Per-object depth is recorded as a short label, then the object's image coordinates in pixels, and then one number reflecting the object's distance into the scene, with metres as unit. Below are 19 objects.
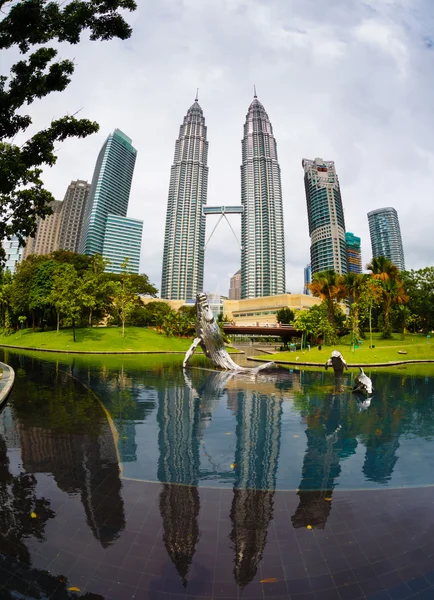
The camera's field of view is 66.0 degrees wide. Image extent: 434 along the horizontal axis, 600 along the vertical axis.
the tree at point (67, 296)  54.44
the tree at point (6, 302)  65.82
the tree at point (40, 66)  11.93
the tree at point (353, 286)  58.09
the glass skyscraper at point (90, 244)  198.00
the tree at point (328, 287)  61.38
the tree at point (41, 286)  59.72
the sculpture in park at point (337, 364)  22.17
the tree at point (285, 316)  121.12
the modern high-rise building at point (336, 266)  198.50
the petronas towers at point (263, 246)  192.15
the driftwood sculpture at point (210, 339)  29.44
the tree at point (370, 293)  53.05
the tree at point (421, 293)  65.19
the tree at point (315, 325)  52.56
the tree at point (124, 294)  61.16
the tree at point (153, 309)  90.94
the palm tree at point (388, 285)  59.88
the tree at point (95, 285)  56.59
